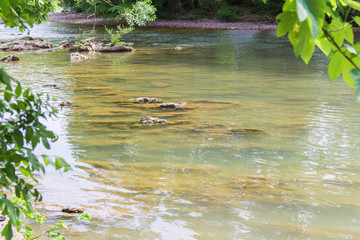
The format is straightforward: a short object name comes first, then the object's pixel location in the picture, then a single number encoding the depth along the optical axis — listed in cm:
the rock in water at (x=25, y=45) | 2171
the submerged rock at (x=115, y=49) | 2169
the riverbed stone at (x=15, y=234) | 385
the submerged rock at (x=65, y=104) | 1070
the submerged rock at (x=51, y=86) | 1291
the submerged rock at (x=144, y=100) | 1105
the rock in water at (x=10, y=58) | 1781
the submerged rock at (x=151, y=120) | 902
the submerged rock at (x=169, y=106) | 1045
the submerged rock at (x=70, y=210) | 512
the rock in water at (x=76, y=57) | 1857
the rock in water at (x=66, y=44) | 2279
